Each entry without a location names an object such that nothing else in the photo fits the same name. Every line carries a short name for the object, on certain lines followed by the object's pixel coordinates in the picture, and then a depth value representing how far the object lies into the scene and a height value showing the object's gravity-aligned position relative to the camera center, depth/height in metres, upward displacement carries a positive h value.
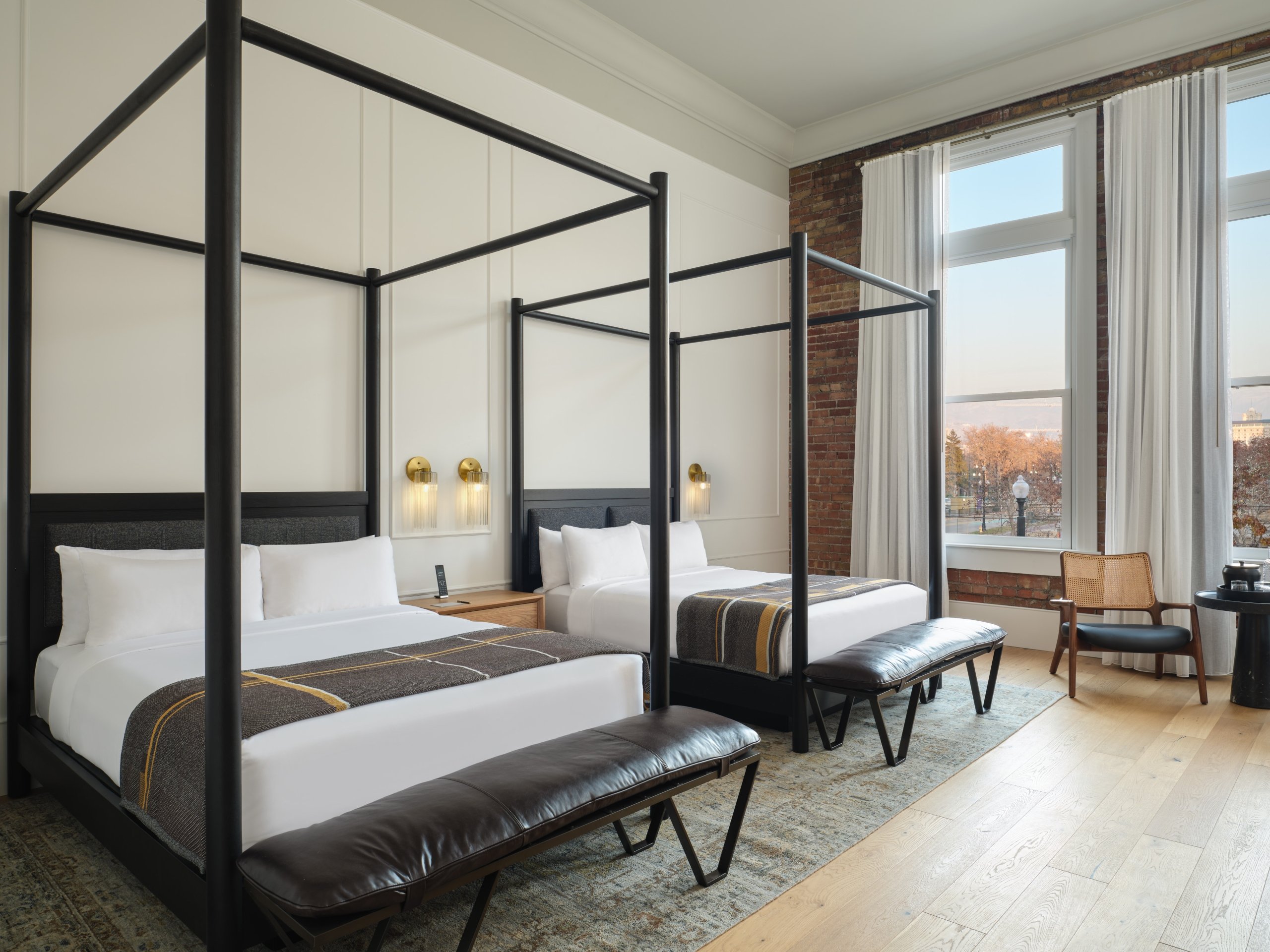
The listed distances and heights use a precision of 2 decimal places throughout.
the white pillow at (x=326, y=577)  3.45 -0.43
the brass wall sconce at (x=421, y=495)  4.38 -0.10
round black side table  4.28 -0.94
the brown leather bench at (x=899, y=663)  3.37 -0.81
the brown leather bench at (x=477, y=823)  1.59 -0.76
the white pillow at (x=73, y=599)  3.01 -0.44
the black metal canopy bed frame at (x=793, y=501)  3.63 -0.15
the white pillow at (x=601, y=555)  4.62 -0.45
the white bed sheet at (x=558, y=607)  4.56 -0.73
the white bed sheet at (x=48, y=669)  2.90 -0.68
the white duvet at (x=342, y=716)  1.99 -0.68
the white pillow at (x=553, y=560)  4.73 -0.48
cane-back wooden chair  4.42 -0.78
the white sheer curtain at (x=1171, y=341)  4.89 +0.81
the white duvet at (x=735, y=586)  3.90 -0.71
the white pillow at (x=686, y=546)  5.23 -0.46
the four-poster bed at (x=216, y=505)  1.76 -0.11
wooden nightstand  4.08 -0.66
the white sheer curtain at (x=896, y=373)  6.13 +0.77
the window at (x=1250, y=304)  4.97 +1.03
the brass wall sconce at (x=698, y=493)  6.04 -0.13
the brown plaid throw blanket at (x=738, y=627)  3.73 -0.71
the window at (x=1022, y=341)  5.58 +0.95
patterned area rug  2.18 -1.21
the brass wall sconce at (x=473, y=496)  4.60 -0.11
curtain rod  4.87 +2.44
